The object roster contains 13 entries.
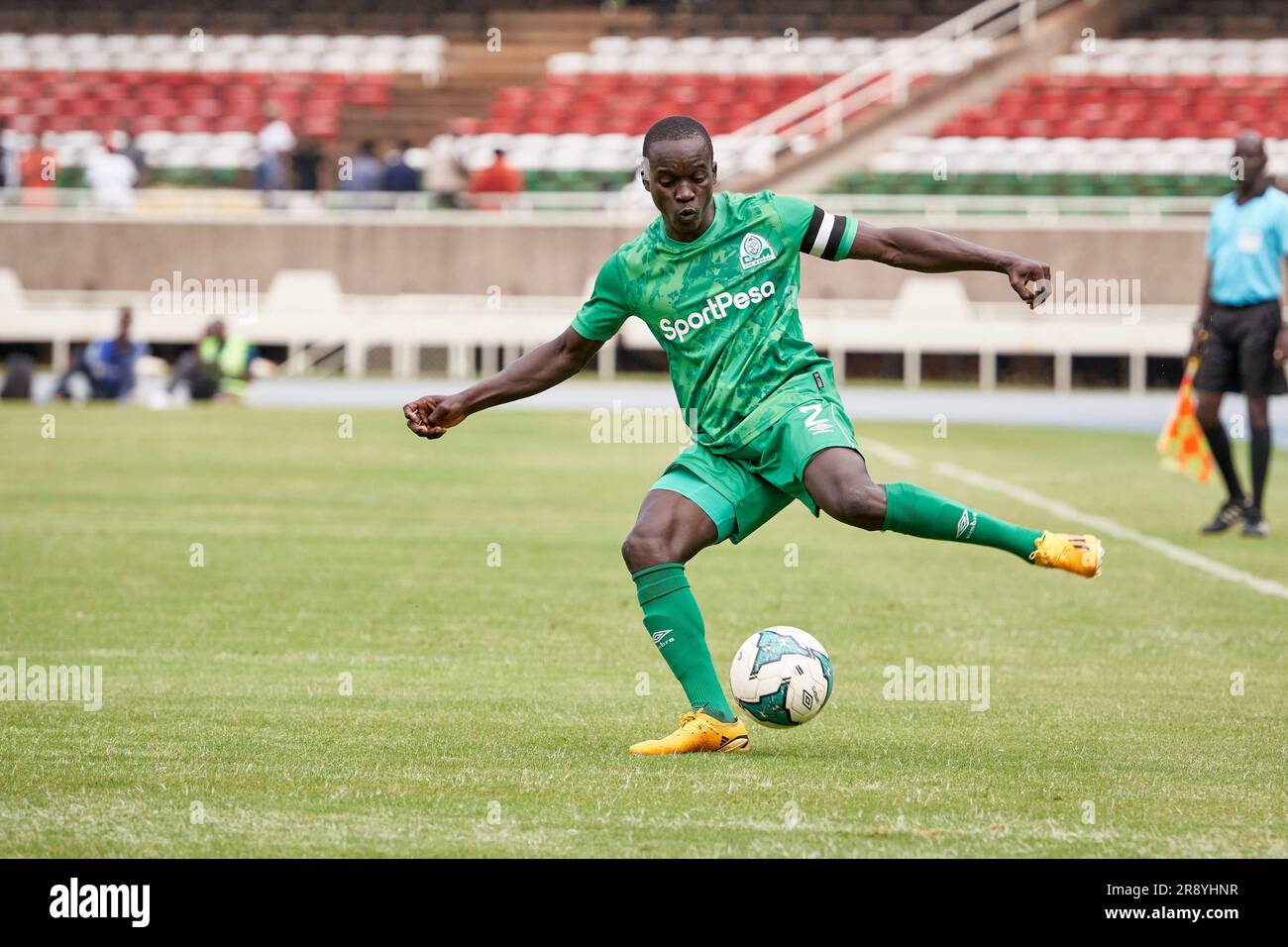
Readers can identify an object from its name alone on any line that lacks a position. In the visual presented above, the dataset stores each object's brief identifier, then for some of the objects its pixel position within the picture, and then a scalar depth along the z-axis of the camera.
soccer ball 6.67
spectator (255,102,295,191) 32.78
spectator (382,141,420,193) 32.44
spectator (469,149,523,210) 31.84
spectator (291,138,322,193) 33.28
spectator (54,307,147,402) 25.84
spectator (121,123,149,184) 33.25
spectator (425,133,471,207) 32.12
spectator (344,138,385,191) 32.25
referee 13.06
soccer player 6.56
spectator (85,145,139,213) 32.25
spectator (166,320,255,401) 25.80
